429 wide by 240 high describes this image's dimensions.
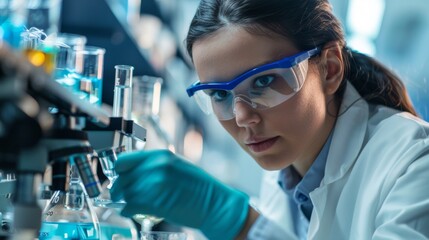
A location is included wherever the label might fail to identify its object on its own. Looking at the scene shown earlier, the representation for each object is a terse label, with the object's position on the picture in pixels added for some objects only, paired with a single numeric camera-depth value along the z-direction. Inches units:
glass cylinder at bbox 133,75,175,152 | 120.0
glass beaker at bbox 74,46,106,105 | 74.3
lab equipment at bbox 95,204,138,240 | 76.4
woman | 66.7
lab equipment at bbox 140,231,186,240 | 69.4
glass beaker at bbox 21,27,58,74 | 42.1
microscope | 37.5
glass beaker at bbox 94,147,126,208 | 60.8
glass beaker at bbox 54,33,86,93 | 72.1
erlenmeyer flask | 65.1
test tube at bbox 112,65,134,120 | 75.7
